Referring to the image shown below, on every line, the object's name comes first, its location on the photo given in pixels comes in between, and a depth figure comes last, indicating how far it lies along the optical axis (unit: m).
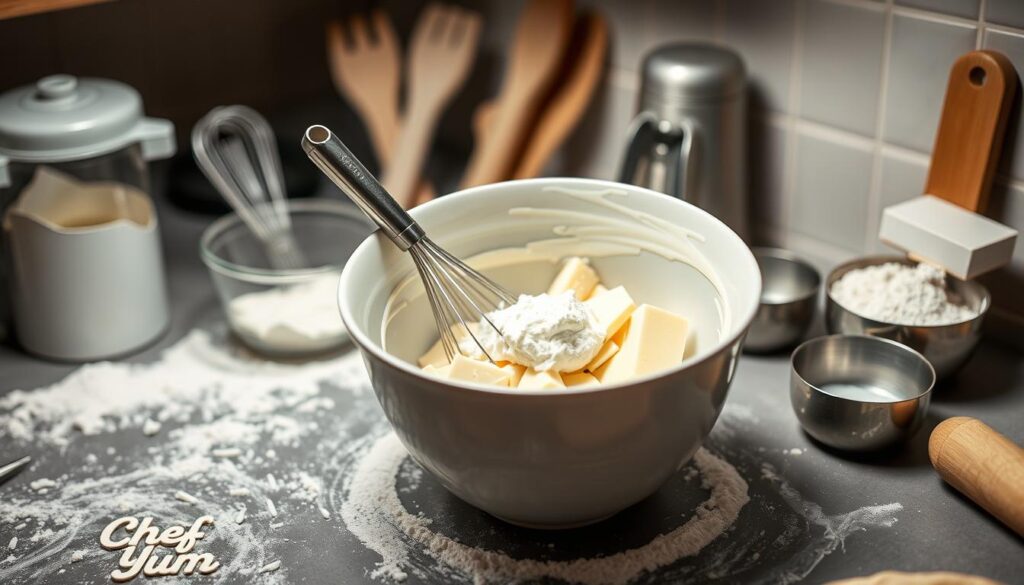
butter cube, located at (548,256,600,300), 0.83
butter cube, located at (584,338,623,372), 0.77
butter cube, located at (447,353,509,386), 0.71
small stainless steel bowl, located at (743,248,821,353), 0.92
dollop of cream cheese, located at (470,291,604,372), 0.73
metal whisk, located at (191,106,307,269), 1.09
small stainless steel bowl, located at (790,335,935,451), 0.78
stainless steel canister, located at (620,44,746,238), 1.00
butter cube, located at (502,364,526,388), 0.74
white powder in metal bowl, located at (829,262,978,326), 0.87
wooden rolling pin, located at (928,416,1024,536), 0.71
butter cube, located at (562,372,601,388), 0.75
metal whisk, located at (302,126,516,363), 0.73
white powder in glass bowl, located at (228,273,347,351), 0.98
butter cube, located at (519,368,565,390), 0.71
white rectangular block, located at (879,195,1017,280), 0.84
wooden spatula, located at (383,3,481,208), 1.18
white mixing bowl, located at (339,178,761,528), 0.62
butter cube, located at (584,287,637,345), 0.77
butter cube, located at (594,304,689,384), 0.74
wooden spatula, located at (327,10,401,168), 1.25
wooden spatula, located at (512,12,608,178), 1.16
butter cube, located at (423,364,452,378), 0.75
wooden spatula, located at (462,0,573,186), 1.17
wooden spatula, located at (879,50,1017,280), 0.84
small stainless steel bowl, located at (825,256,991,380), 0.84
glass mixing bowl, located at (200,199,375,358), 0.98
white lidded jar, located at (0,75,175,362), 0.90
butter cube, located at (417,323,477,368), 0.81
